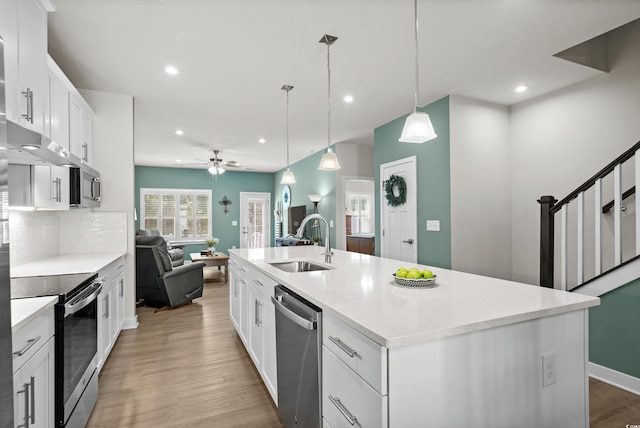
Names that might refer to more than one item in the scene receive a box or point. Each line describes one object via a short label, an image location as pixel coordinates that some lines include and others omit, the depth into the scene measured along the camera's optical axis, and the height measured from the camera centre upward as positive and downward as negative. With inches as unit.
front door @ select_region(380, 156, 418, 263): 172.9 -3.2
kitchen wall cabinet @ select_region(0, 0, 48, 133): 67.6 +35.2
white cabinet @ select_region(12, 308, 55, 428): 49.1 -25.3
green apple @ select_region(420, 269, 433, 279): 67.5 -12.3
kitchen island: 41.1 -19.8
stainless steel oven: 62.7 -26.3
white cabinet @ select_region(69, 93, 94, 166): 114.0 +32.9
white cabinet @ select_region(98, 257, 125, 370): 99.5 -31.6
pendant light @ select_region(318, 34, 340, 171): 114.9 +18.4
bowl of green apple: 66.4 -13.1
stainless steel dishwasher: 57.2 -27.8
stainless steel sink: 107.3 -16.7
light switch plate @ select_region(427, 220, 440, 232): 158.6 -5.3
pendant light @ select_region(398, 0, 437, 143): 76.8 +20.6
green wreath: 179.3 +13.7
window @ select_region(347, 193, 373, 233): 401.1 +4.5
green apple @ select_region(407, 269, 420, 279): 67.6 -12.3
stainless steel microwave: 108.6 +10.0
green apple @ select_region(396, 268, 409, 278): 69.0 -12.3
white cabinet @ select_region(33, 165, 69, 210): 91.8 +8.9
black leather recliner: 169.5 -32.1
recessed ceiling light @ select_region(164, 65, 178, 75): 120.0 +54.0
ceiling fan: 264.1 +42.4
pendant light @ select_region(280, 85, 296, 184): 151.2 +17.0
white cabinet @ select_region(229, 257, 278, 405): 82.7 -30.9
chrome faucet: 105.0 -11.5
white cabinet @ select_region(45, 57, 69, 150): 93.9 +33.2
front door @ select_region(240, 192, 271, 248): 378.3 -5.4
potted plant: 271.6 -23.4
